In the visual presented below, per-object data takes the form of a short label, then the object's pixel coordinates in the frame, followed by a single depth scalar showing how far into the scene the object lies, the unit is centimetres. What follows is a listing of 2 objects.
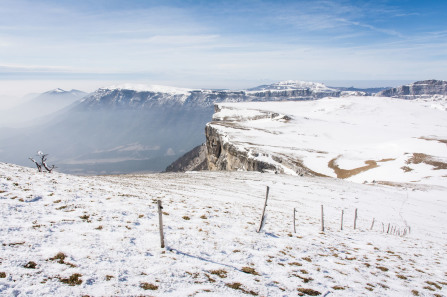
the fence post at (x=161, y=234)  1112
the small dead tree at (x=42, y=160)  3085
